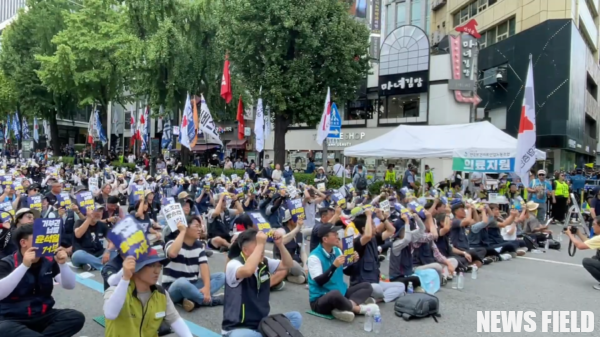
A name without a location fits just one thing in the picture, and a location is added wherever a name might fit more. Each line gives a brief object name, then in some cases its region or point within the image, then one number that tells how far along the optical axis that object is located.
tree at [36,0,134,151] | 27.64
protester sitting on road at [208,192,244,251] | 9.45
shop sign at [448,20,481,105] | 26.30
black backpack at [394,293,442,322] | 6.08
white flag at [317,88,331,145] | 17.20
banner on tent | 14.46
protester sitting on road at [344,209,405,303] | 6.20
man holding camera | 7.58
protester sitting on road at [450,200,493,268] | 8.75
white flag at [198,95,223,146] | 18.03
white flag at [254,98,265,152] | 18.09
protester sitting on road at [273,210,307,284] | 7.70
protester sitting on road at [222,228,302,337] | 4.30
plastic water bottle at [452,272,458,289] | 7.85
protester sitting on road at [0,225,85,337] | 4.12
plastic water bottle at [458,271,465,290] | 7.73
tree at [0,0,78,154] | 33.19
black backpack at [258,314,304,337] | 4.24
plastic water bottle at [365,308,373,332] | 5.67
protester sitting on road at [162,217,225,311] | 5.96
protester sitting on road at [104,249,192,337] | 3.48
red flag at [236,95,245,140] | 20.42
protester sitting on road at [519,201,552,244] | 11.95
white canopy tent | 15.55
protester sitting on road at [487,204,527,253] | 10.35
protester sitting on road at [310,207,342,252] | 7.30
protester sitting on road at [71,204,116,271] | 7.86
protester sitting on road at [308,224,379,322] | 5.70
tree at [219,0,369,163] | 21.23
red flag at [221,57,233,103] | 20.89
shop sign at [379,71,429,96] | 27.25
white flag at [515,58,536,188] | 11.98
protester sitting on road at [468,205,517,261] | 9.71
